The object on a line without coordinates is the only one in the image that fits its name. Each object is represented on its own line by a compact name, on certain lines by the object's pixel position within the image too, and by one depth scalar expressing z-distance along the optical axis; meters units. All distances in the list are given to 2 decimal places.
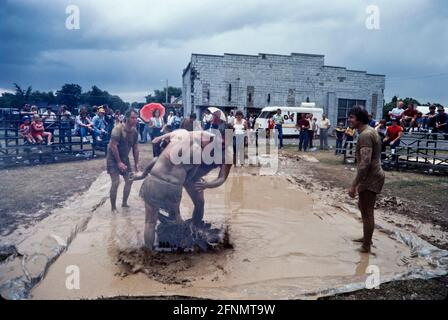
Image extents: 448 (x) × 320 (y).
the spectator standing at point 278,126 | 16.48
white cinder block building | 23.69
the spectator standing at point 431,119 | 12.88
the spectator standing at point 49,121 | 12.31
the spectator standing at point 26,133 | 11.52
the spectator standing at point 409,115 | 13.48
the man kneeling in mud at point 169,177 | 4.59
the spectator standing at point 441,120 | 12.41
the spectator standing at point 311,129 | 17.30
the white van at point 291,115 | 23.42
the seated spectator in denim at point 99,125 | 12.46
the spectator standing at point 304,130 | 16.11
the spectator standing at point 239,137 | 12.42
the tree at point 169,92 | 59.46
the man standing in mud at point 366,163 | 4.69
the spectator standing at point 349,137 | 13.21
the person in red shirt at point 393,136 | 11.77
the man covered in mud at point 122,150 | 6.51
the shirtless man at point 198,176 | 4.84
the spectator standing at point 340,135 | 15.37
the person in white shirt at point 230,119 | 14.54
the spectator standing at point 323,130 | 17.30
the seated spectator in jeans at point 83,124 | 12.56
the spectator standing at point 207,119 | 11.70
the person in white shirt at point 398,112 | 13.70
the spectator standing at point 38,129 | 11.66
